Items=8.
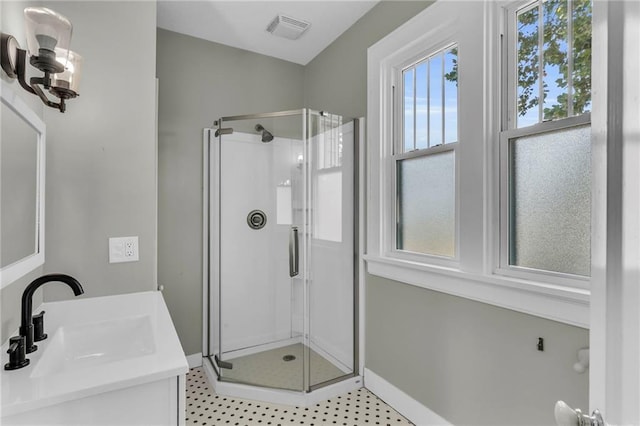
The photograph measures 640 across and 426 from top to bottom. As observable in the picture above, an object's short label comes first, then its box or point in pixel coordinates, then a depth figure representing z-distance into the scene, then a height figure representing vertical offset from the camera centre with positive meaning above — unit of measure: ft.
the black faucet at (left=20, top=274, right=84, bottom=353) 3.40 -1.04
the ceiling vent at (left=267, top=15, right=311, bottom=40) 7.92 +4.57
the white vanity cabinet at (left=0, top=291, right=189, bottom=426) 2.69 -1.57
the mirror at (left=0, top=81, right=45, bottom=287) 3.37 +0.28
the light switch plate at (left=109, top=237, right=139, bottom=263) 5.59 -0.65
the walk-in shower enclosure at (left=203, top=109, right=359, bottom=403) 7.60 -0.95
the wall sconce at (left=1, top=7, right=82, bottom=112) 3.62 +1.86
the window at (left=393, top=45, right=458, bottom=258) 5.99 +1.07
